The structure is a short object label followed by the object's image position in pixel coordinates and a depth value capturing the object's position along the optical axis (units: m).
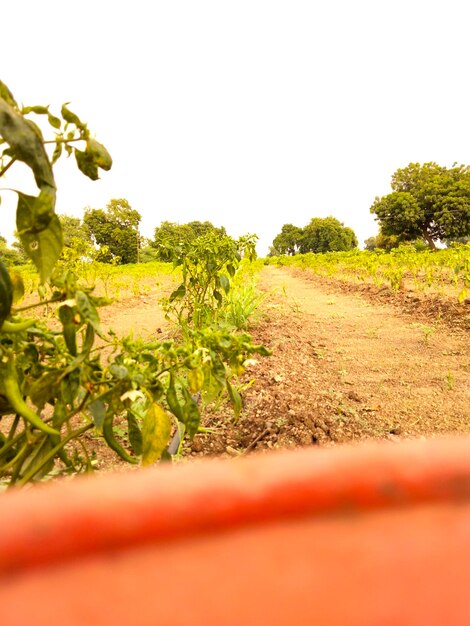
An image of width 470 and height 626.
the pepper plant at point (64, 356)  0.79
